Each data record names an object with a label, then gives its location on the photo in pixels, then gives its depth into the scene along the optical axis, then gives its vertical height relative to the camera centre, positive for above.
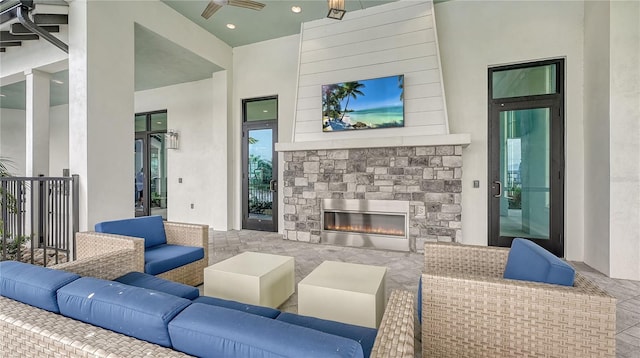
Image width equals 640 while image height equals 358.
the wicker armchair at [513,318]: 1.30 -0.69
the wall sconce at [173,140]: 6.57 +0.83
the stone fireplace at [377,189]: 4.17 -0.20
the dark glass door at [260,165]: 5.85 +0.24
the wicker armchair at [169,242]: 2.38 -0.65
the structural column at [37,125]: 4.51 +0.81
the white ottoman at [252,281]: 2.23 -0.85
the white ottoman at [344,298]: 1.85 -0.81
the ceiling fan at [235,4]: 3.29 +2.03
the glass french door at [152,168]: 6.98 +0.20
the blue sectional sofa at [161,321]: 0.87 -0.50
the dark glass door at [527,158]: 4.01 +0.28
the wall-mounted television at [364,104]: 4.48 +1.17
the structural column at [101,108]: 3.48 +0.87
